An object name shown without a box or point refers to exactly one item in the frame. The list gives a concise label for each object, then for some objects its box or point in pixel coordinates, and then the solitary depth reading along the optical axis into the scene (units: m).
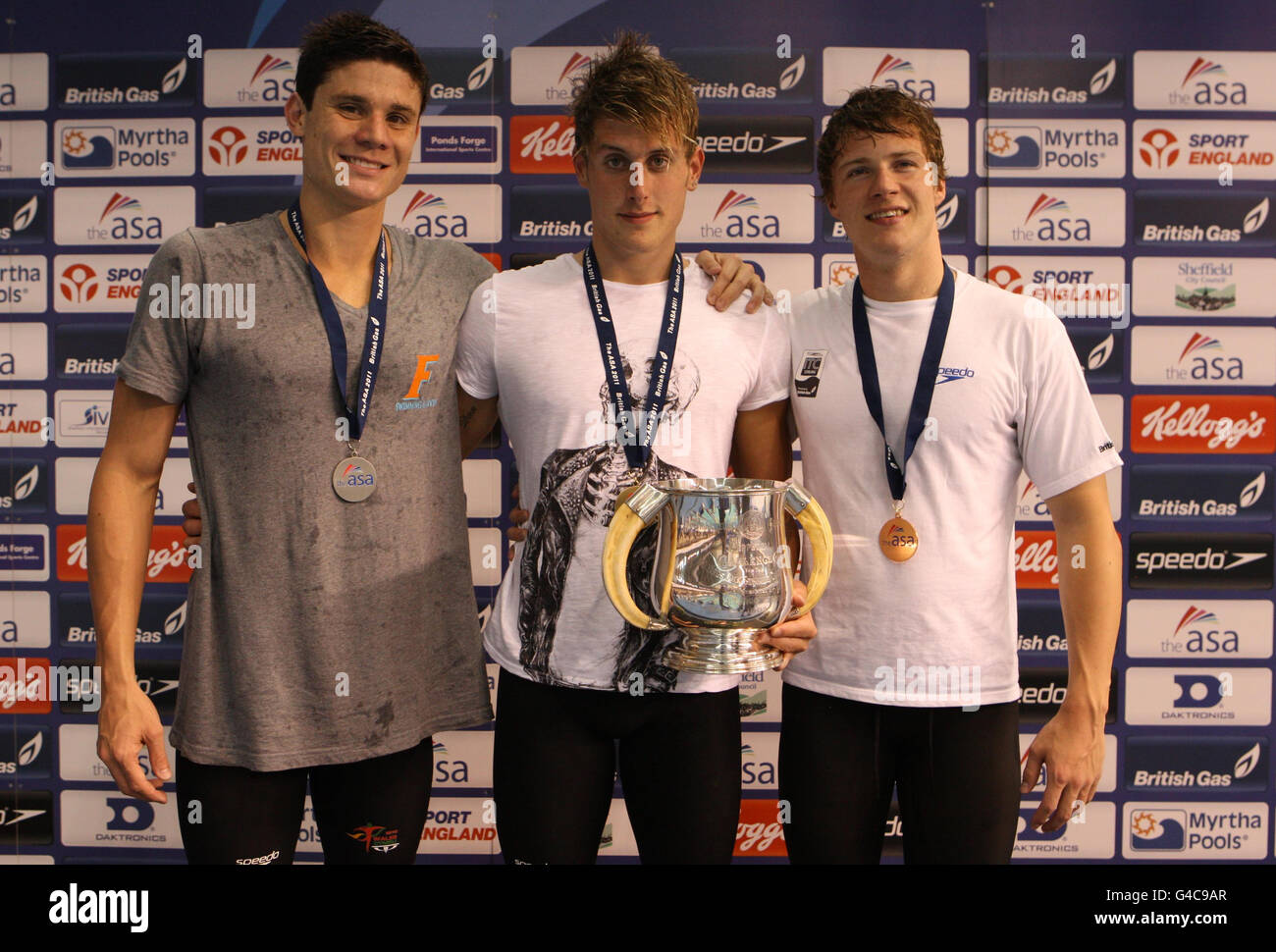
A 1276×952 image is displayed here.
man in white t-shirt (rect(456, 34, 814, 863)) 1.77
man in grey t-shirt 1.71
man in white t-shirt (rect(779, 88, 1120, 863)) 1.79
